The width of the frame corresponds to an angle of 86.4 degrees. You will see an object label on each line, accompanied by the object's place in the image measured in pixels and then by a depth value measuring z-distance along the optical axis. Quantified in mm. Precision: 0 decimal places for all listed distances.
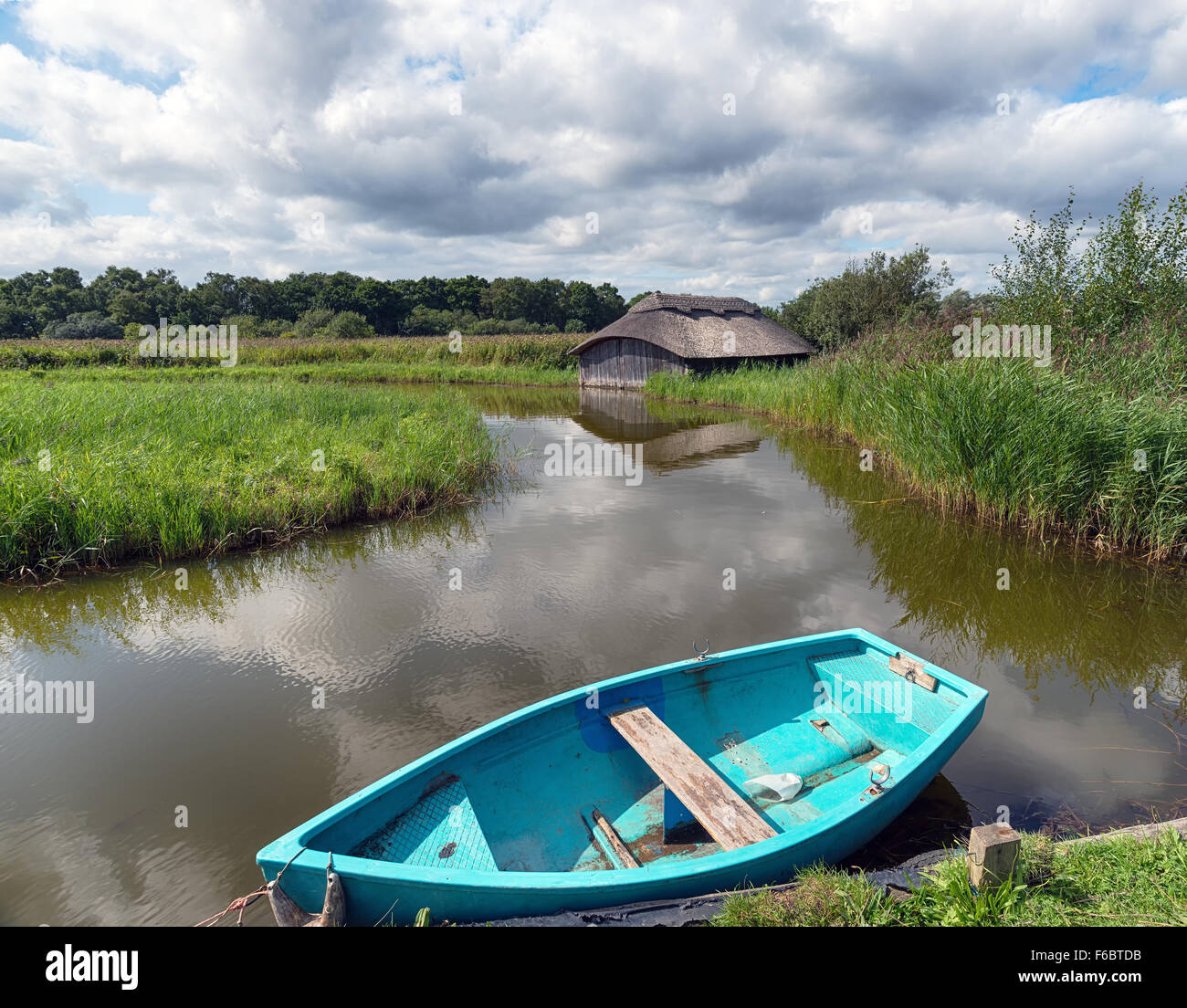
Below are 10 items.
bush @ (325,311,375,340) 48938
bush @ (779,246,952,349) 27578
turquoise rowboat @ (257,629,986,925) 2709
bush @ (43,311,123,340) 44688
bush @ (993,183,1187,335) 11484
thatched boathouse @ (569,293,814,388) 29250
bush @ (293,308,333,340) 50281
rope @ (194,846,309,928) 2596
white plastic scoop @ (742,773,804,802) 4047
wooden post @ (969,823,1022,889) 2652
